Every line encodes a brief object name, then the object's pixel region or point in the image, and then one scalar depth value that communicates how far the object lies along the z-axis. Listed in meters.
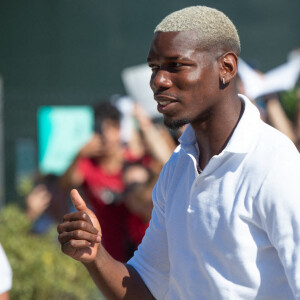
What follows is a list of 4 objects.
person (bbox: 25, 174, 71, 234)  14.30
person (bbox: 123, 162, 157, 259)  10.25
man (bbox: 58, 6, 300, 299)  4.20
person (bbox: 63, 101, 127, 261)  11.34
